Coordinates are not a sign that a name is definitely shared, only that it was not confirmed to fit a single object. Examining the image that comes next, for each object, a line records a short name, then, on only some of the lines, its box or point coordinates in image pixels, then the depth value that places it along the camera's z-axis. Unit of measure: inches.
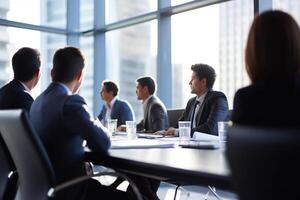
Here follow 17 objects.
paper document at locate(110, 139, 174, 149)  81.7
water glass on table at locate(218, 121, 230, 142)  90.7
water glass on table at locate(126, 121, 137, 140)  109.1
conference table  48.4
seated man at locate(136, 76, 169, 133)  169.3
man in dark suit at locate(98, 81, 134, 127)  200.4
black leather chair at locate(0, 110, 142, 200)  63.2
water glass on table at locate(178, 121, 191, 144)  93.1
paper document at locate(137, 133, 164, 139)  115.9
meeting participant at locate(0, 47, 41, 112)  94.6
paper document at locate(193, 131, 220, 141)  97.0
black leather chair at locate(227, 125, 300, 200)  30.3
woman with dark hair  49.8
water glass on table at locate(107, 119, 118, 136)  130.0
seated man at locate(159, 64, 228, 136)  134.8
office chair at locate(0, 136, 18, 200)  85.0
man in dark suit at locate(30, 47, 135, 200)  70.9
